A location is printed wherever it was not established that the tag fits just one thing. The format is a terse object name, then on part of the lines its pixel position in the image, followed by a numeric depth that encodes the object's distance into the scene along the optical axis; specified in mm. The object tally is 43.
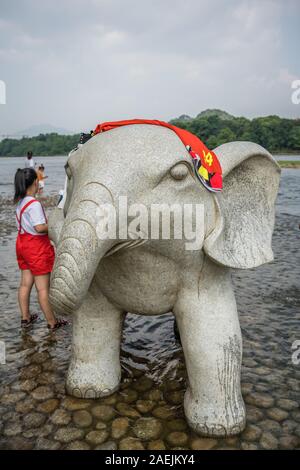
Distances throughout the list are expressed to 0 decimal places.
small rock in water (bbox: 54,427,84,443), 2309
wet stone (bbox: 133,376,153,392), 2814
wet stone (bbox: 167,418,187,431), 2369
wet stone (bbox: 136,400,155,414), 2568
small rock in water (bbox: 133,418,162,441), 2314
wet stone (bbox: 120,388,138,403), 2674
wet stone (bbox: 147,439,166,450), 2217
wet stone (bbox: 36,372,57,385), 2922
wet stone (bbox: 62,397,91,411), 2586
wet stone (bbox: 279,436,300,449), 2270
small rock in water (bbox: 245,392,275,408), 2678
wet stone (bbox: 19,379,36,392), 2848
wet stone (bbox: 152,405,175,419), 2494
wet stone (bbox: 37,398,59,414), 2582
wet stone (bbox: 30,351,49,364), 3250
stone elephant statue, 1790
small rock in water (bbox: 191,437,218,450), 2215
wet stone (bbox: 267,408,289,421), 2527
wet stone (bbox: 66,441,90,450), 2238
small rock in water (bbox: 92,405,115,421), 2484
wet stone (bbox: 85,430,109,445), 2287
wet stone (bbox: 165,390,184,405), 2652
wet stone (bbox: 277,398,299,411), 2645
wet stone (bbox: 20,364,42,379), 3027
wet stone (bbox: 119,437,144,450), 2225
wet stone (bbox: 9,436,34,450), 2248
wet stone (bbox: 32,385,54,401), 2730
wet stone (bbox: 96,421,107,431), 2396
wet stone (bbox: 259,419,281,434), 2398
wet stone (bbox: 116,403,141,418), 2518
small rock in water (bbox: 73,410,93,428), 2434
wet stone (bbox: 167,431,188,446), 2250
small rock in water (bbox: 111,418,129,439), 2336
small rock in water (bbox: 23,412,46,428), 2445
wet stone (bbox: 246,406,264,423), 2499
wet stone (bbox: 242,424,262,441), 2299
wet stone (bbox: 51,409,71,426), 2453
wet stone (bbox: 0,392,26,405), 2695
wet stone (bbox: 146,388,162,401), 2701
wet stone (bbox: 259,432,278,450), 2256
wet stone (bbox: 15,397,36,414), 2600
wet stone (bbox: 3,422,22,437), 2361
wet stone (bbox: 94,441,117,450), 2234
